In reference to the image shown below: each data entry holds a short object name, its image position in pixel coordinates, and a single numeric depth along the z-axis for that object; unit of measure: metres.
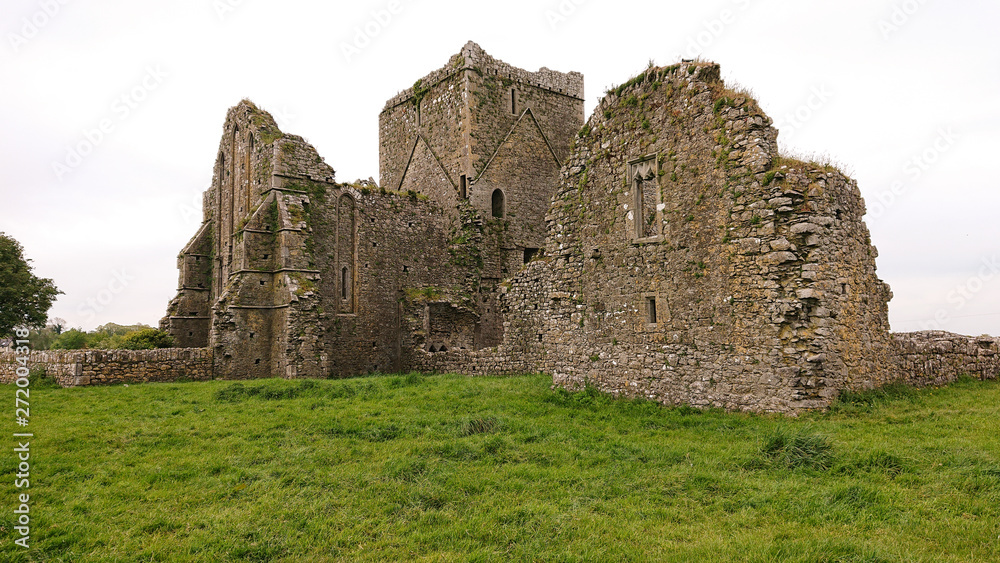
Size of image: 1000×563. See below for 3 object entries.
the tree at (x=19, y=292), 28.72
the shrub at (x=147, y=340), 19.62
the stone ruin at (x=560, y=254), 10.45
